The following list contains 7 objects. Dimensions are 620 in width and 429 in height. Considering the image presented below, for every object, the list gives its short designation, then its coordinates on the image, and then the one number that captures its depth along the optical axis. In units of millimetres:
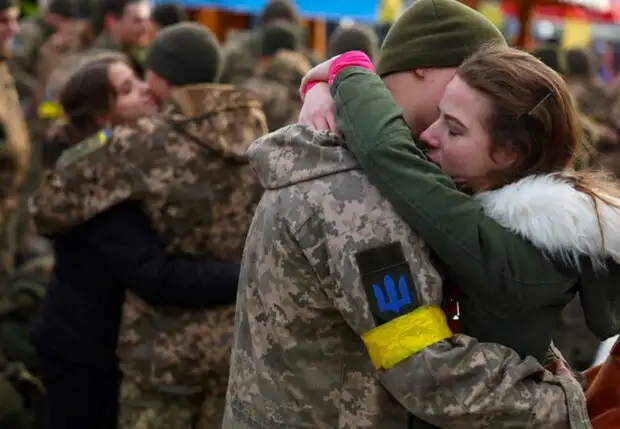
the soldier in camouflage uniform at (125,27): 6238
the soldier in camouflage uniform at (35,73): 7188
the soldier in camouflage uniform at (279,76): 6707
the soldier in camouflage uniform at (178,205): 3158
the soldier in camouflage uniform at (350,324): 1645
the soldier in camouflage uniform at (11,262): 4277
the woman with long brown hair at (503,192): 1668
